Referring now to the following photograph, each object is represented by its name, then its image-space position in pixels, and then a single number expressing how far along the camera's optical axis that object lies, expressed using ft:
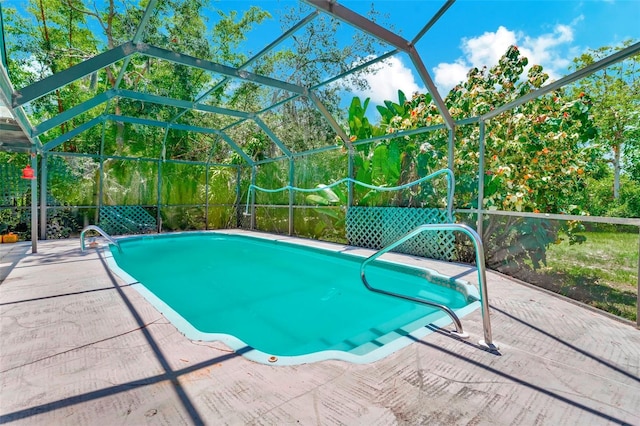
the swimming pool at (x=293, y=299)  9.59
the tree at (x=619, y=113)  20.07
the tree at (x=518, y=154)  15.24
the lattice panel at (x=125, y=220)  30.40
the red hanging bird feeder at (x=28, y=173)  18.53
